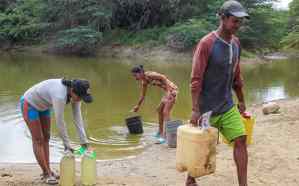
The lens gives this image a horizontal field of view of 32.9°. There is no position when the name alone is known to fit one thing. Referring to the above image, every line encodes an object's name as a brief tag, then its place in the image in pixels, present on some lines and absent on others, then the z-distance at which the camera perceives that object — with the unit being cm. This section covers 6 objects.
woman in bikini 791
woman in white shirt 497
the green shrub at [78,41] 3297
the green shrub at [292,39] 1925
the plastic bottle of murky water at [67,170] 523
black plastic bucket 893
